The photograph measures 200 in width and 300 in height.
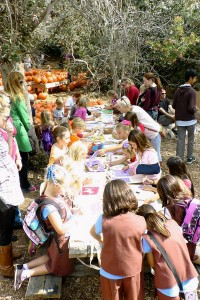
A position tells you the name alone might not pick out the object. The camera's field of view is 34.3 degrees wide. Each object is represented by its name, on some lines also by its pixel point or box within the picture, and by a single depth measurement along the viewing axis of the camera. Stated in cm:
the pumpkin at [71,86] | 1132
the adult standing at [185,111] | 521
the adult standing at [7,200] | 292
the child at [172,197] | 261
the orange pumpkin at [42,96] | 971
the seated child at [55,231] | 265
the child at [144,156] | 363
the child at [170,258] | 222
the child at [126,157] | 416
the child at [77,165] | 327
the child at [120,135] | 458
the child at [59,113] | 679
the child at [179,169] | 313
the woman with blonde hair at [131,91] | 657
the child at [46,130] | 528
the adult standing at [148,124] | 466
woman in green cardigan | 412
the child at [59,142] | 402
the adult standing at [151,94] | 554
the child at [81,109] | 589
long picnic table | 261
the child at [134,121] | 459
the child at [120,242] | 216
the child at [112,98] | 733
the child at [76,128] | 451
